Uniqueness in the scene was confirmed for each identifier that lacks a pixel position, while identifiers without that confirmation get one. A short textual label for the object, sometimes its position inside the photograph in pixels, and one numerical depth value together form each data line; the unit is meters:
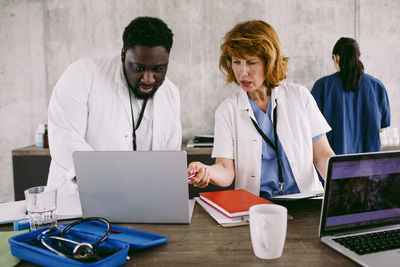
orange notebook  1.19
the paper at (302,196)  1.30
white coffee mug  0.87
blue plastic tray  0.83
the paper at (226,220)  1.15
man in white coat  1.77
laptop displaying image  0.94
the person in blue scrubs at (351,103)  2.91
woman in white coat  1.74
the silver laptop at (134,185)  1.06
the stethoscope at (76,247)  0.83
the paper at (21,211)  1.24
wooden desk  0.88
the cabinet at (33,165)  3.23
